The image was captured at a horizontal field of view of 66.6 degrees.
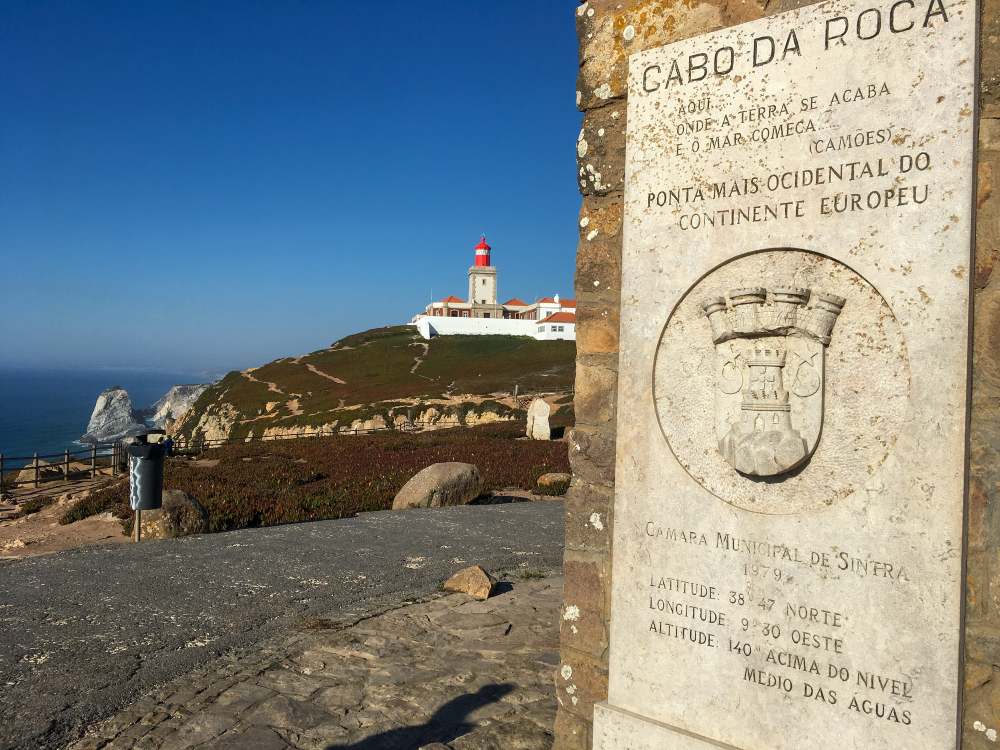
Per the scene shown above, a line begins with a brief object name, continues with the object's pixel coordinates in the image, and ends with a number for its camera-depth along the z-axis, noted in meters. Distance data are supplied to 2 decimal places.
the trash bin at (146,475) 10.41
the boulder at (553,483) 15.96
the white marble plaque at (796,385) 2.84
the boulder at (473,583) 7.11
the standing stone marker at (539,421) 25.94
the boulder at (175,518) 10.99
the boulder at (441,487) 13.63
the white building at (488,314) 77.88
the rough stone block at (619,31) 3.57
